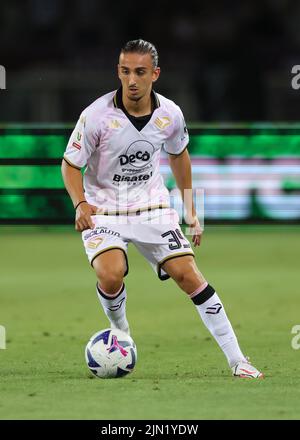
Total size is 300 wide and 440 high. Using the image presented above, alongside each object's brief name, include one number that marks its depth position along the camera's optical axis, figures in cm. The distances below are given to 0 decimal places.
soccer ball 1467
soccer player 1499
